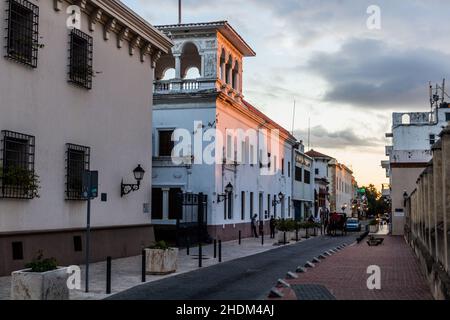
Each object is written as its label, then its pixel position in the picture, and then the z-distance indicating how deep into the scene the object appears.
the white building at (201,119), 31.41
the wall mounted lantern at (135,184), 21.70
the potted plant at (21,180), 14.76
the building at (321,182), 73.71
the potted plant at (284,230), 32.06
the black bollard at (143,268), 14.31
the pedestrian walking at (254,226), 38.56
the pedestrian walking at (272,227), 40.97
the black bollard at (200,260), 18.47
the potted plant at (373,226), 49.97
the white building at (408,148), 44.75
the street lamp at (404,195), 42.53
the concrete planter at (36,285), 10.19
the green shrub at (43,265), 10.51
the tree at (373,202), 129.25
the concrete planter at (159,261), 16.06
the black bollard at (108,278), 12.41
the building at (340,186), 97.50
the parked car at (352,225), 54.38
